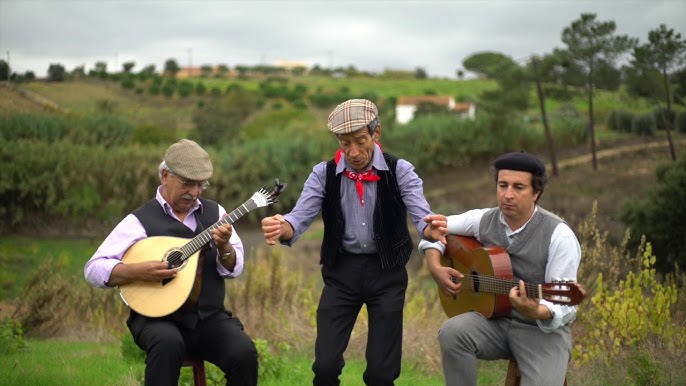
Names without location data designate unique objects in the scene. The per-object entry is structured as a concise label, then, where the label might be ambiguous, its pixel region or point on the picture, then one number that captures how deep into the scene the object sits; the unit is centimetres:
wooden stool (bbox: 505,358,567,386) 524
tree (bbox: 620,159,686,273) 1397
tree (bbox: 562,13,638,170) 1986
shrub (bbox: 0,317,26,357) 796
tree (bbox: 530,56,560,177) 2477
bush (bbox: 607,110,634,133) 2141
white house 3844
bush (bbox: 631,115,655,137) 1994
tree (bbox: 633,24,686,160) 1667
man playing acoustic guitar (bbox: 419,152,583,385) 495
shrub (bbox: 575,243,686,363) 670
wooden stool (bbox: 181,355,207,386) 555
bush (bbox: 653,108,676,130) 1838
